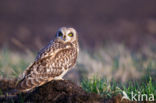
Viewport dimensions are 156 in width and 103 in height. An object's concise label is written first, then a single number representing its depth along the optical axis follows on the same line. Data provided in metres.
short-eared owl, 12.20
